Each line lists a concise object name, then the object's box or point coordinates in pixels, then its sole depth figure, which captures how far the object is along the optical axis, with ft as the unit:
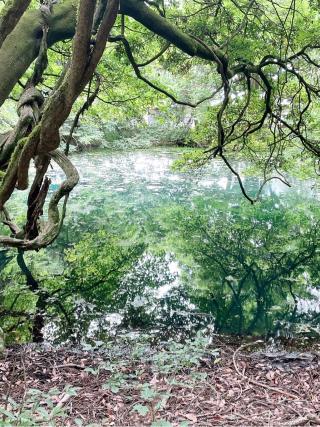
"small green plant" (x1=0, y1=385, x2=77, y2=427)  6.34
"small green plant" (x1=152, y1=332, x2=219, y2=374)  11.93
